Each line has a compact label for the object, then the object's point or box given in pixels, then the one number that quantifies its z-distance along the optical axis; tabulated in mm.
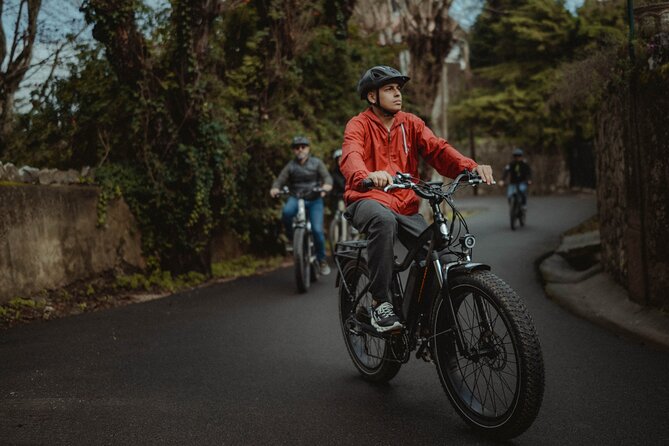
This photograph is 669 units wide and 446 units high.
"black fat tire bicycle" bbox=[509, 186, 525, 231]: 17095
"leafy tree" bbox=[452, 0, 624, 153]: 32500
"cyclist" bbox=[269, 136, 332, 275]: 10273
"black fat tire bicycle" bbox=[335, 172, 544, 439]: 3512
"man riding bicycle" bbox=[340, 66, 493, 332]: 4359
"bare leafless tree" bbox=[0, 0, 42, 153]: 9953
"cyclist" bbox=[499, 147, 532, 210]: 17250
